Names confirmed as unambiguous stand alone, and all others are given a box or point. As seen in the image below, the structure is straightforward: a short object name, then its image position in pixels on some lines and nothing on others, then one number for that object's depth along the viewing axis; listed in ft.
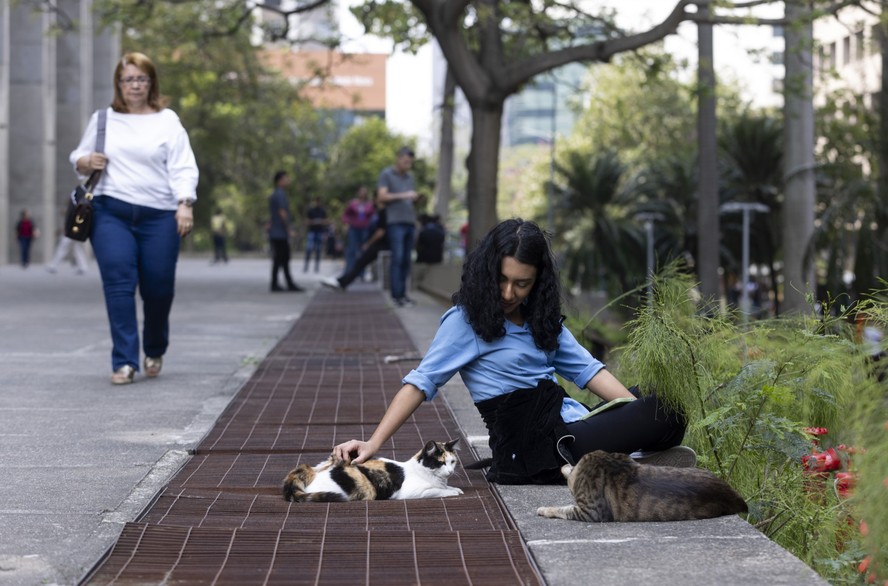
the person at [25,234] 132.98
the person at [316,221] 110.42
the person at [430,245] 80.07
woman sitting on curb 18.51
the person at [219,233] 154.10
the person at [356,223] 87.40
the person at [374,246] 72.08
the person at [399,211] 60.39
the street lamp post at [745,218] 103.55
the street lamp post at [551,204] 136.75
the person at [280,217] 74.28
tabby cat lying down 16.26
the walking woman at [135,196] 30.19
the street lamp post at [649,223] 120.37
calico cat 17.78
